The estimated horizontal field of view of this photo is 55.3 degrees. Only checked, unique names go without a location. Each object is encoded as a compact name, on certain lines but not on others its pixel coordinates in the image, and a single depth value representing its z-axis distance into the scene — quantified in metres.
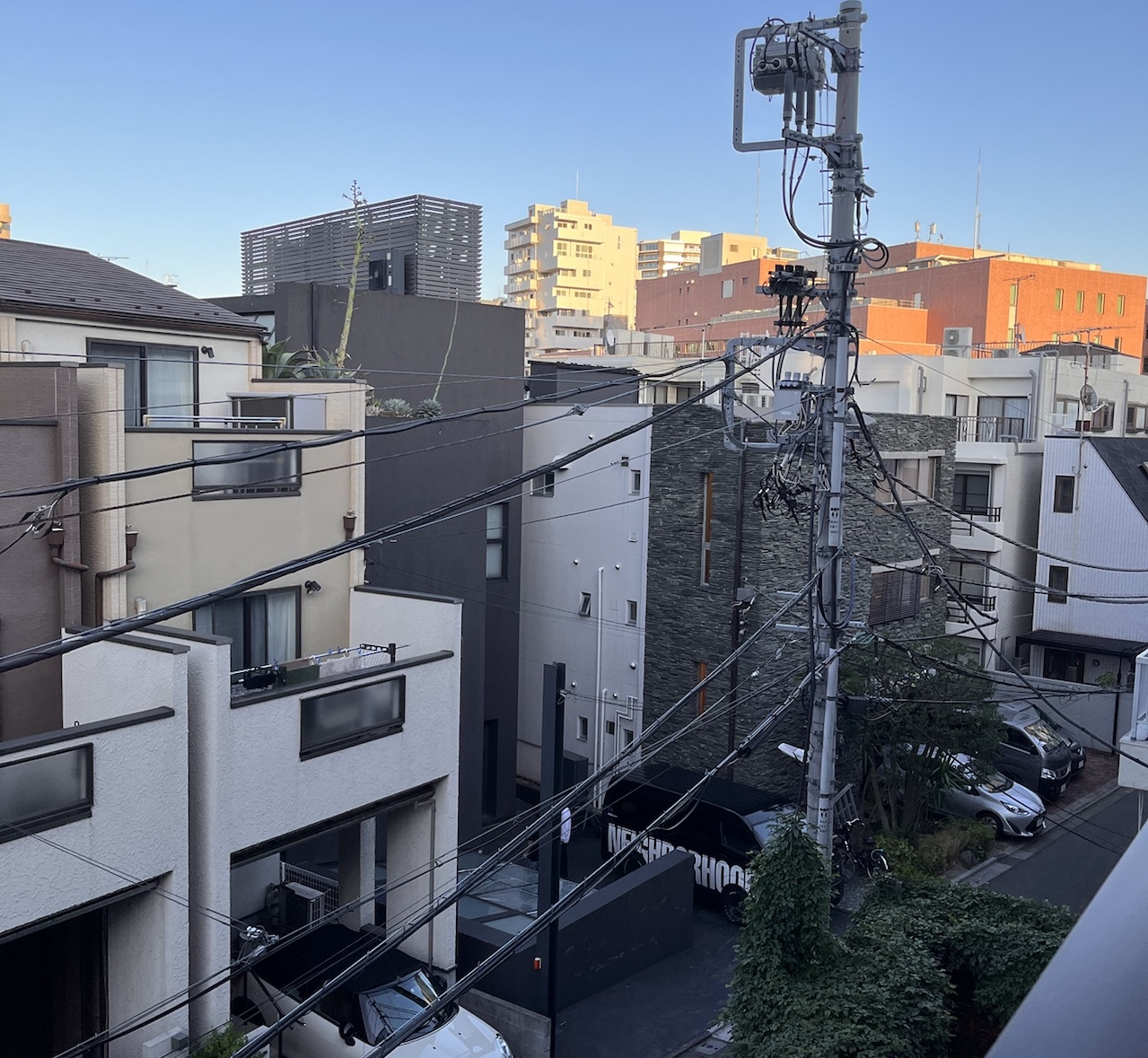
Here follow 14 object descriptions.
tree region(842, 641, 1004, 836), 18.94
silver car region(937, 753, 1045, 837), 20.64
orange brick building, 44.56
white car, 11.29
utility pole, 9.48
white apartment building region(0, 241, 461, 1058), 9.23
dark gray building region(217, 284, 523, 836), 18.69
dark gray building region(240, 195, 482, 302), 25.08
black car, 17.72
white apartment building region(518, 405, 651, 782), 22.95
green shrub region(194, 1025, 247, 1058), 9.59
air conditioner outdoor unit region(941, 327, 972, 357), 38.16
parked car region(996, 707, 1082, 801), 22.69
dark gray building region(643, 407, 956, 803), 20.92
